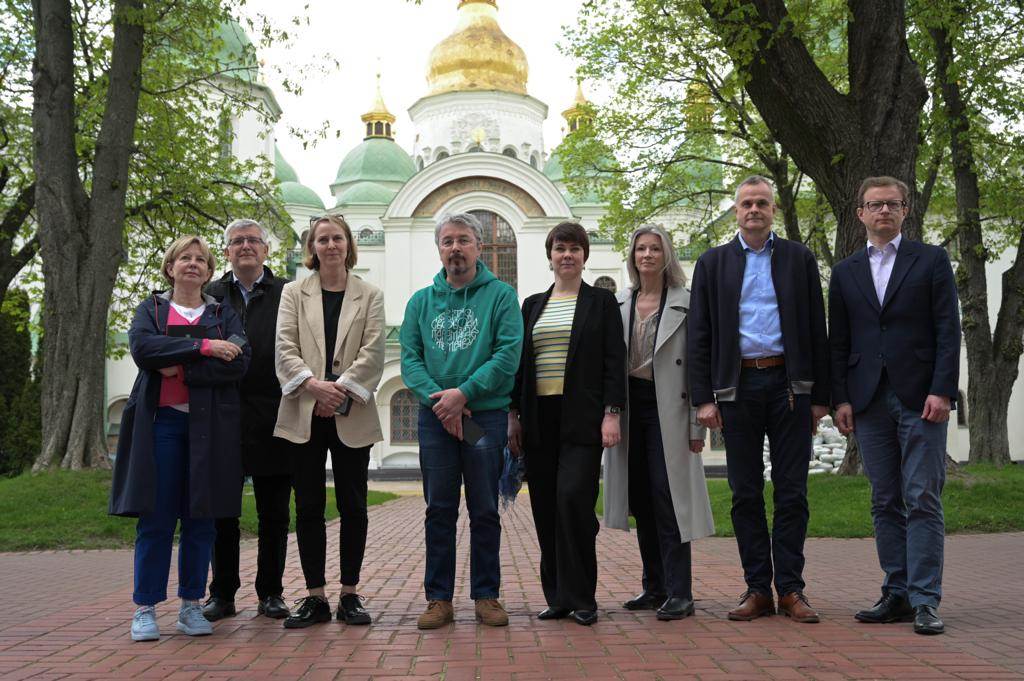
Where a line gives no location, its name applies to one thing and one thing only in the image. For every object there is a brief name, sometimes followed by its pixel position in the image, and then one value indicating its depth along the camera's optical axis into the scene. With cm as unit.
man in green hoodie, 486
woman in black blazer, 496
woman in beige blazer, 495
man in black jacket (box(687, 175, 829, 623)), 493
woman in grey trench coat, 506
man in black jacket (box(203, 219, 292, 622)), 515
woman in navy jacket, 469
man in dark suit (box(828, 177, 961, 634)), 477
